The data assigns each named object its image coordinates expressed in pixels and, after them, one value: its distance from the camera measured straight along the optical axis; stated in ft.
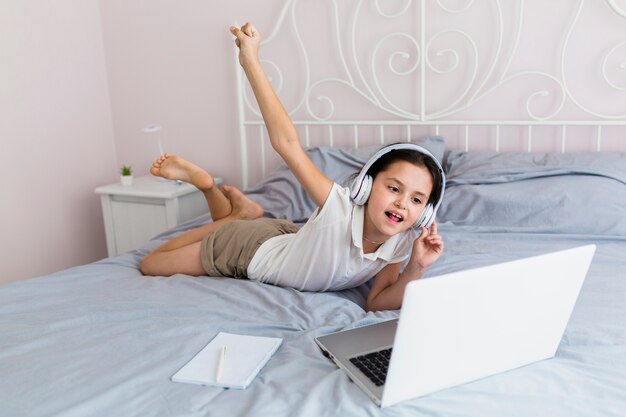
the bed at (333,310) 2.95
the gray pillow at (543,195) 5.80
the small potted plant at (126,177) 8.77
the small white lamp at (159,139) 9.62
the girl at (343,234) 4.10
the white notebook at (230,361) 3.14
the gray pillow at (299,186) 6.97
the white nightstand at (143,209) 8.27
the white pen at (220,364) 3.15
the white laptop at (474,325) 2.51
